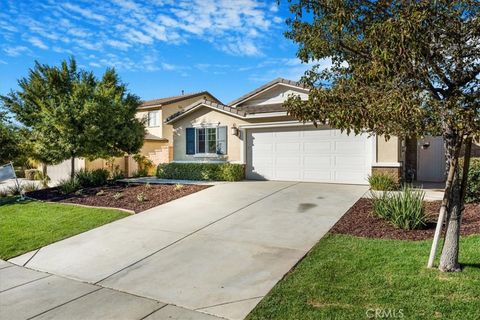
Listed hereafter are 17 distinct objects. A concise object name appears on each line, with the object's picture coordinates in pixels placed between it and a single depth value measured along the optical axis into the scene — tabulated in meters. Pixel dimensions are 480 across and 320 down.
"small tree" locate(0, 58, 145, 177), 12.74
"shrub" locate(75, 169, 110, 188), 14.00
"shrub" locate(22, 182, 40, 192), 13.86
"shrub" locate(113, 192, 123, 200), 11.02
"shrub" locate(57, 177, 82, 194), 12.72
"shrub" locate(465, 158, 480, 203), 8.18
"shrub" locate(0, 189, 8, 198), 13.12
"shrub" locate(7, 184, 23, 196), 13.22
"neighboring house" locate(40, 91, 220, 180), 19.62
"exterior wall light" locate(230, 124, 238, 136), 14.59
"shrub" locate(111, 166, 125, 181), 16.11
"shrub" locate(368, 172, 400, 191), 10.83
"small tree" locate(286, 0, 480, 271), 3.27
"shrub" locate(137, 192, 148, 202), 10.49
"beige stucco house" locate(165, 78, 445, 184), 12.20
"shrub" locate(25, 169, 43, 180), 20.88
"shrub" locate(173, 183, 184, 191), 11.96
